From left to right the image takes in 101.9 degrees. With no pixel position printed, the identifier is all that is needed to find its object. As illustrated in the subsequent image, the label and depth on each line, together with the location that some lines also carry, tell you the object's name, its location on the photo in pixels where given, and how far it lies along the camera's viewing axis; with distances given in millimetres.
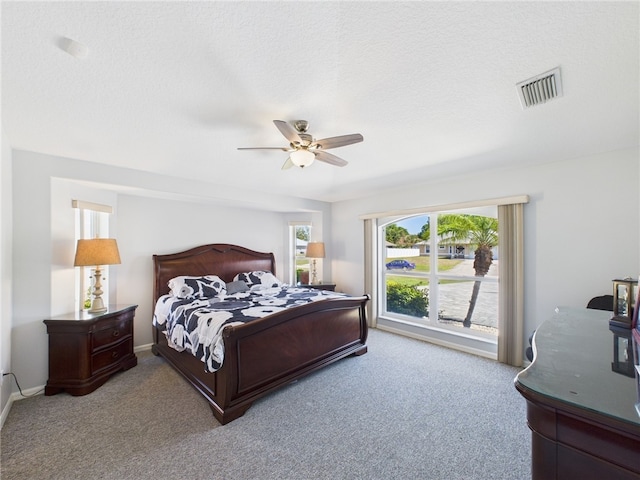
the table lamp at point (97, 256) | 2651
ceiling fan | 1799
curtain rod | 3006
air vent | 1447
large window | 3533
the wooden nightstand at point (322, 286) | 4680
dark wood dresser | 704
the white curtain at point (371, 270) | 4547
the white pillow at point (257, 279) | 4227
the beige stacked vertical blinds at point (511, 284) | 3004
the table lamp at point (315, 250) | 4820
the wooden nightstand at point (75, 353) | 2467
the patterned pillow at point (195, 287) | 3449
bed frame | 2182
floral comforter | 2273
